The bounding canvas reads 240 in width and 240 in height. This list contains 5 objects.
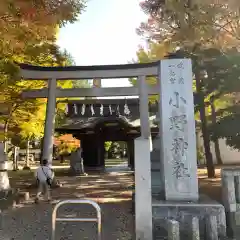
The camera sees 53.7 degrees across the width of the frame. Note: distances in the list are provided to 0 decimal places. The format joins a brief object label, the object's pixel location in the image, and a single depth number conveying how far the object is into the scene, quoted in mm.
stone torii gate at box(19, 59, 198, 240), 4073
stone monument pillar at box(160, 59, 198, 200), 5061
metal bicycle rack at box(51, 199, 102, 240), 3605
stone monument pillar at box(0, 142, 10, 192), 6790
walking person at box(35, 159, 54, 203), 7116
